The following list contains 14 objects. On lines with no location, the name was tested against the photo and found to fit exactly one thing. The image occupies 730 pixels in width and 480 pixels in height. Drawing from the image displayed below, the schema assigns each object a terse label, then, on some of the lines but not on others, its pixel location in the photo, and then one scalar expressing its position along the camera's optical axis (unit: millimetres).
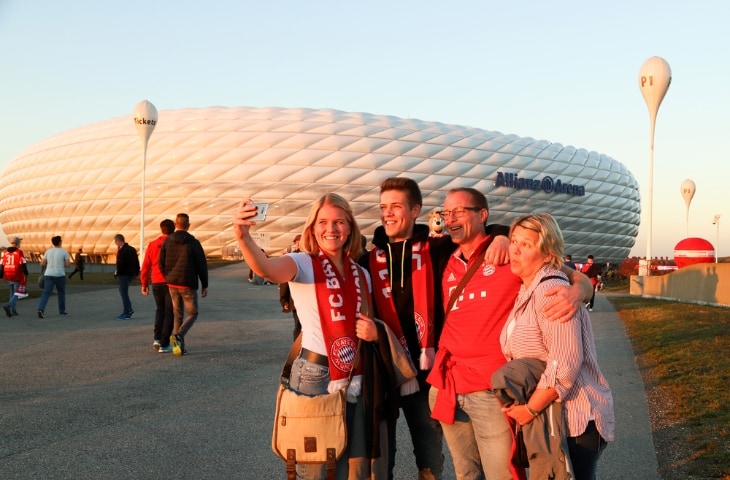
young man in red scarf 3061
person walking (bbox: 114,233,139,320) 12460
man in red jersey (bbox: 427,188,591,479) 2789
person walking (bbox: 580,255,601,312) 17062
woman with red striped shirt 2502
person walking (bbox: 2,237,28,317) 13430
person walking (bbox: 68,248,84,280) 26791
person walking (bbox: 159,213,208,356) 8594
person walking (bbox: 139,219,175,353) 8805
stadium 43969
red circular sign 23547
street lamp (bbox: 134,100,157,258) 30547
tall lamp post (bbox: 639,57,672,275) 24406
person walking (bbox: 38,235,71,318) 12820
